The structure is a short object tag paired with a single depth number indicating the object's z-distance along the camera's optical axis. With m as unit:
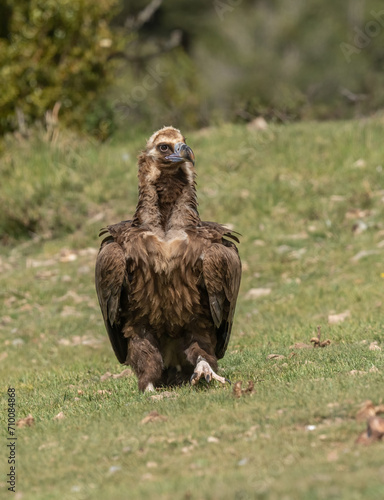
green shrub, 37.69
